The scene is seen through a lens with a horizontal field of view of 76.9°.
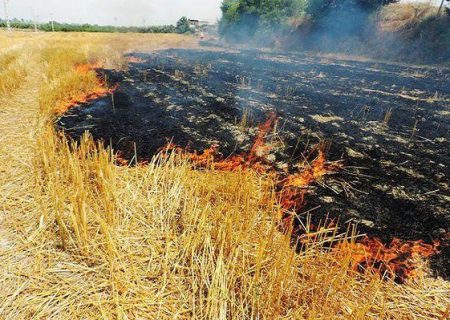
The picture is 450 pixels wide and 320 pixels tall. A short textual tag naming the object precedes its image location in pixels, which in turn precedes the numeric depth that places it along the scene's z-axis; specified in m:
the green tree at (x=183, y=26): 60.09
